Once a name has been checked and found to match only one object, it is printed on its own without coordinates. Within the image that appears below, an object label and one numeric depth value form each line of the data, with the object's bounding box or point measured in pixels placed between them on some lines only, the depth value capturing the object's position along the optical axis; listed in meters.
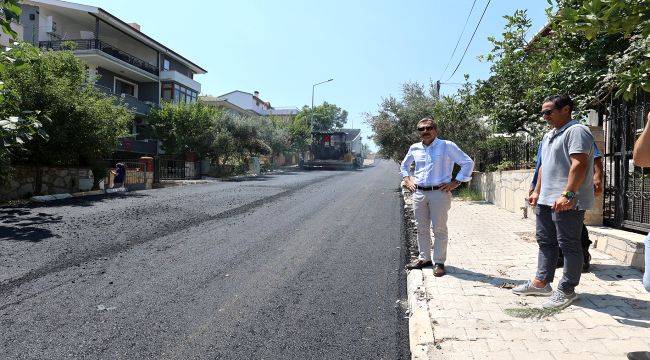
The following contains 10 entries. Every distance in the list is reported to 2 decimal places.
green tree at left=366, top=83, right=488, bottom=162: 14.14
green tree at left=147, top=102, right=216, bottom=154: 26.42
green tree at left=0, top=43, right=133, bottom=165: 12.67
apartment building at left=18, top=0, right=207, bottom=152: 26.03
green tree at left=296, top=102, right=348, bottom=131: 76.31
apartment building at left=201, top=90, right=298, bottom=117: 45.22
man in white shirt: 4.82
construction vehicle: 36.75
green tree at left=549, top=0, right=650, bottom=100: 2.80
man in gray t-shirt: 3.57
